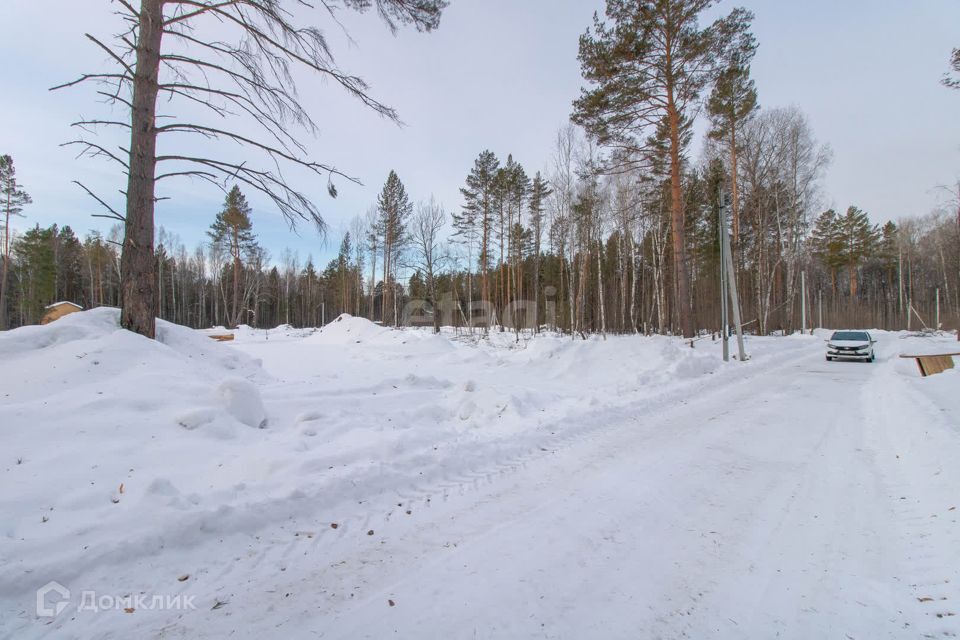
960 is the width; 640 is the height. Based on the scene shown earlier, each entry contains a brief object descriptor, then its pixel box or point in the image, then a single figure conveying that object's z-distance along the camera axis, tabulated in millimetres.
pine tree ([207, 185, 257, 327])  33781
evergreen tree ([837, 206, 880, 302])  38344
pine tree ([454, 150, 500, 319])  28984
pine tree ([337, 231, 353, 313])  44031
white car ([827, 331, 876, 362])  13953
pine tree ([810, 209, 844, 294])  38969
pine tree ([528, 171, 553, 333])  29967
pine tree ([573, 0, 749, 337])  12141
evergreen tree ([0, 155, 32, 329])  26828
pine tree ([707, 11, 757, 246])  12000
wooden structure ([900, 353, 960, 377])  9461
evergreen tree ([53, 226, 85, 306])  43281
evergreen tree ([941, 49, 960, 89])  11164
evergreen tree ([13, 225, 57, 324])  32875
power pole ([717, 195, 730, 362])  12719
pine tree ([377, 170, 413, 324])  33125
